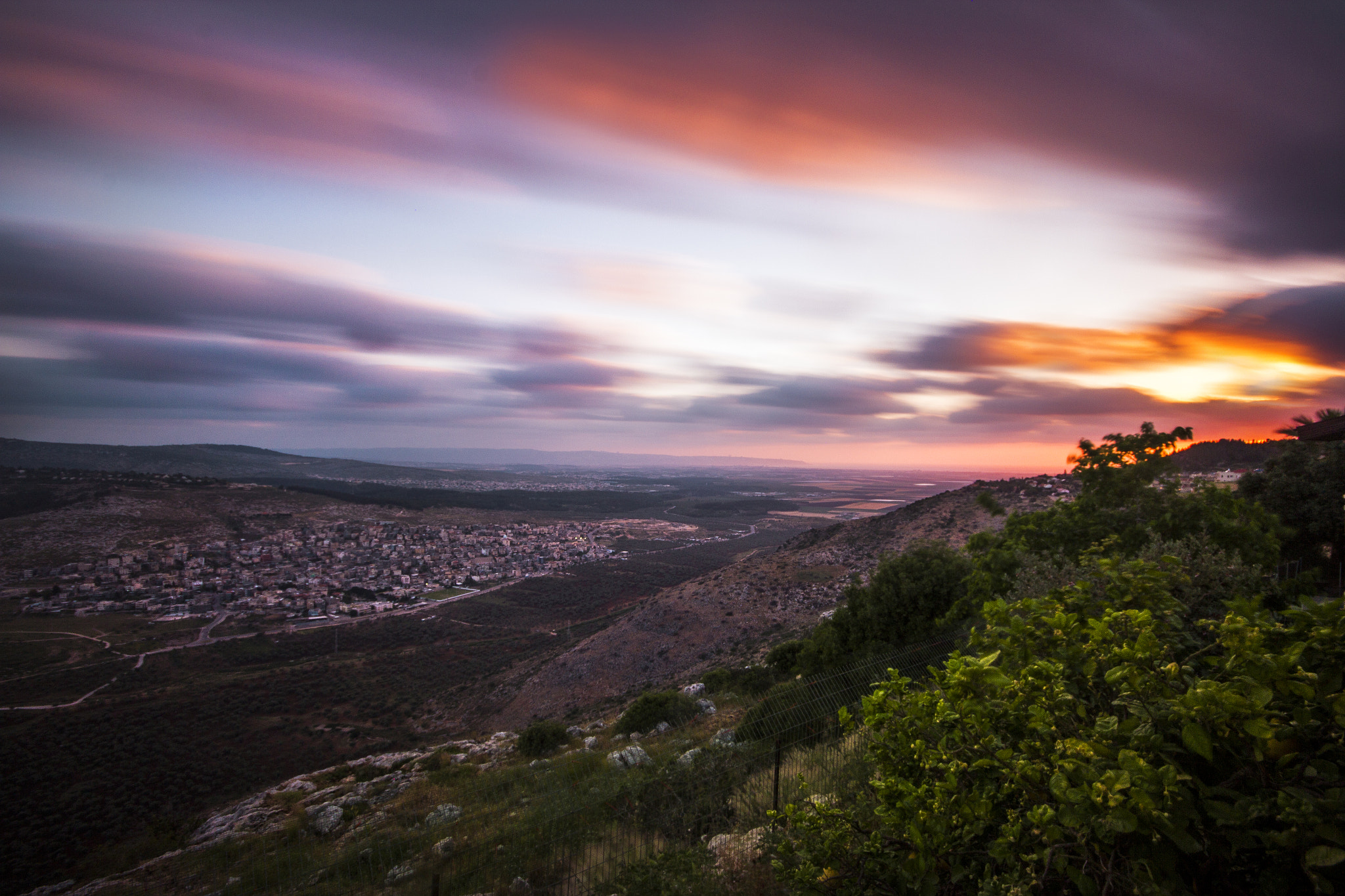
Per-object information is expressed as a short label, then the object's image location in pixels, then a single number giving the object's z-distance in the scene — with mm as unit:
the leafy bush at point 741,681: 19859
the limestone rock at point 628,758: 11364
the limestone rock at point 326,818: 12758
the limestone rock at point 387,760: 18516
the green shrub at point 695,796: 7176
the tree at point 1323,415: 18056
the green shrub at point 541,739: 17062
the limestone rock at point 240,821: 14211
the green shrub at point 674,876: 5113
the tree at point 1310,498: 17109
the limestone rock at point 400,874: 6443
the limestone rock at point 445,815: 10125
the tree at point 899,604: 15156
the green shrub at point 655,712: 16953
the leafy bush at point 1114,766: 2037
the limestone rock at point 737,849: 5617
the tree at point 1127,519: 11828
